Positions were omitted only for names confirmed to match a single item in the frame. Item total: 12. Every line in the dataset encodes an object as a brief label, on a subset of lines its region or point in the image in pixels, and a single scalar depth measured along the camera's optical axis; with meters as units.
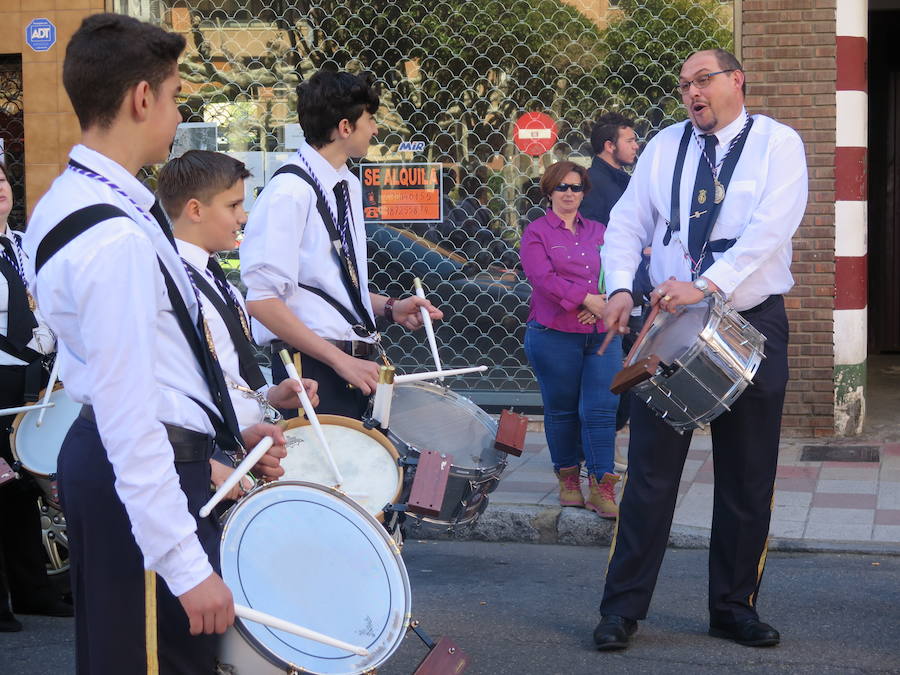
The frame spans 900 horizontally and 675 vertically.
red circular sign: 9.16
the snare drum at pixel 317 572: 2.68
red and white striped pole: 8.60
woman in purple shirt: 6.71
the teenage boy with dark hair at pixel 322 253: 4.27
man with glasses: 4.51
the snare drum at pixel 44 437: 5.00
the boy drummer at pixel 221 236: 3.38
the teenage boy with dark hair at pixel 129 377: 2.37
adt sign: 9.48
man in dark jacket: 7.50
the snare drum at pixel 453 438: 4.24
